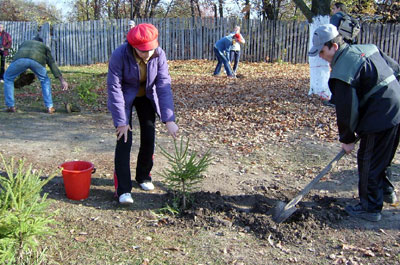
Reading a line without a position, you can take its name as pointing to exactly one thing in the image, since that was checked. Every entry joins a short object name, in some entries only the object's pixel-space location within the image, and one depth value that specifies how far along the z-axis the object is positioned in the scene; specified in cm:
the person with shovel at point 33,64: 729
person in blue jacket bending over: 1261
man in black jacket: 329
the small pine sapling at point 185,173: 373
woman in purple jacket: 350
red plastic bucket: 387
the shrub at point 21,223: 256
